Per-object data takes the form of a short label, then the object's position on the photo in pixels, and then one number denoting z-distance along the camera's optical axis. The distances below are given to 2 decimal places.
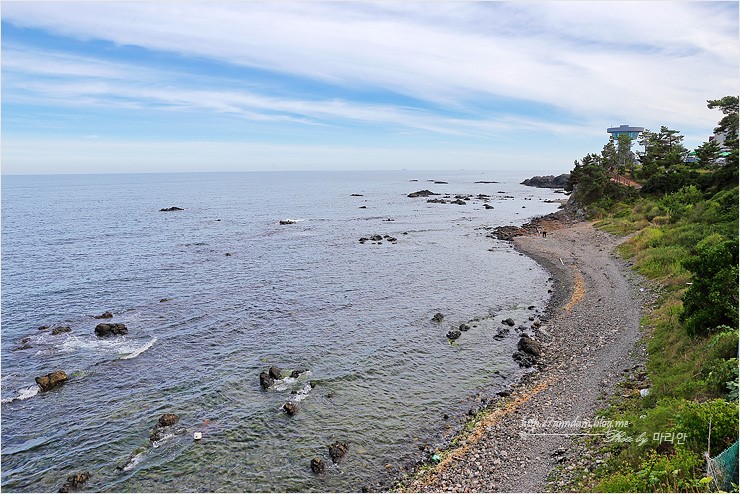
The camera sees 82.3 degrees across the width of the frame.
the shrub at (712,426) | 11.69
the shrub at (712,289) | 19.55
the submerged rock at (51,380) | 24.50
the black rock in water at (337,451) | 18.69
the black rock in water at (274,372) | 25.59
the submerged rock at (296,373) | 25.90
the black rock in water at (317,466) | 17.95
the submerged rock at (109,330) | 31.44
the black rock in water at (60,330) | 31.82
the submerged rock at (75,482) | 17.11
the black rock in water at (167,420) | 20.97
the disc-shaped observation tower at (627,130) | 183.00
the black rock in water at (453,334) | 31.09
